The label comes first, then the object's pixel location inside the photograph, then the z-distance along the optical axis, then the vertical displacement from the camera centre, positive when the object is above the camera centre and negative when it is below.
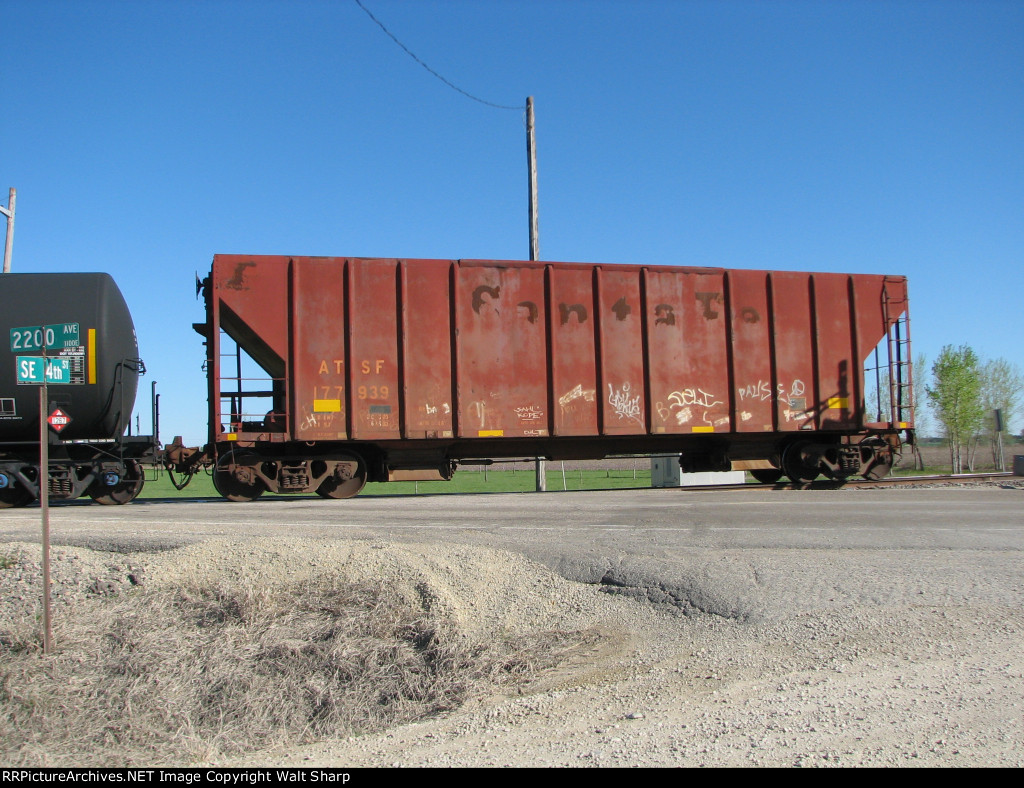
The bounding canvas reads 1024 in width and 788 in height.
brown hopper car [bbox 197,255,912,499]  12.12 +1.09
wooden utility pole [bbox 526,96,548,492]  16.25 +5.59
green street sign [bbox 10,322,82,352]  11.25 +1.64
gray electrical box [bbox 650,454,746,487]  21.14 -1.59
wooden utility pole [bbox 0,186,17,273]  19.72 +5.61
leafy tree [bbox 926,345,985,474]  35.66 +1.10
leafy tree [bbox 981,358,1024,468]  44.16 +1.58
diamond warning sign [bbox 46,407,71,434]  11.28 +0.30
